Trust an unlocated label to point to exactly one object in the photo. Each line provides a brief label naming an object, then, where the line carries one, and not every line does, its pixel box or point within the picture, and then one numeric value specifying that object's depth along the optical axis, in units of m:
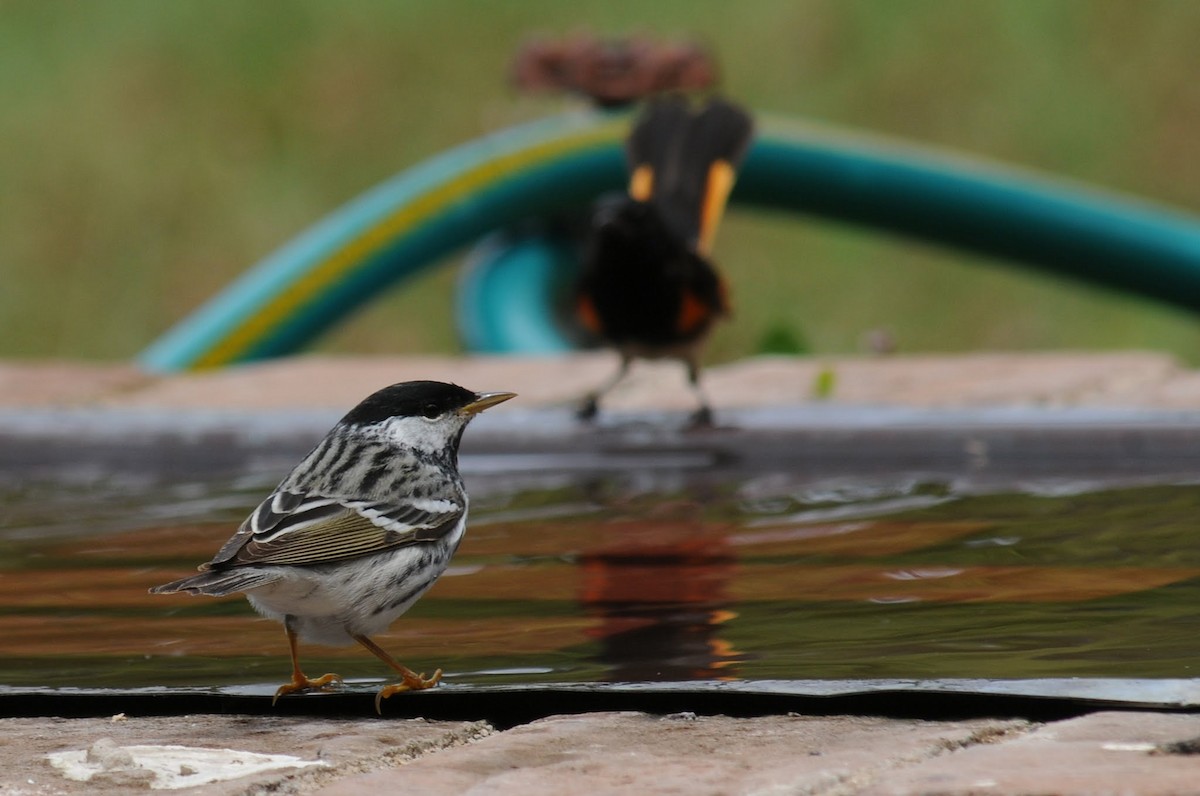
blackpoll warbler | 4.98
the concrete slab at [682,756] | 3.74
